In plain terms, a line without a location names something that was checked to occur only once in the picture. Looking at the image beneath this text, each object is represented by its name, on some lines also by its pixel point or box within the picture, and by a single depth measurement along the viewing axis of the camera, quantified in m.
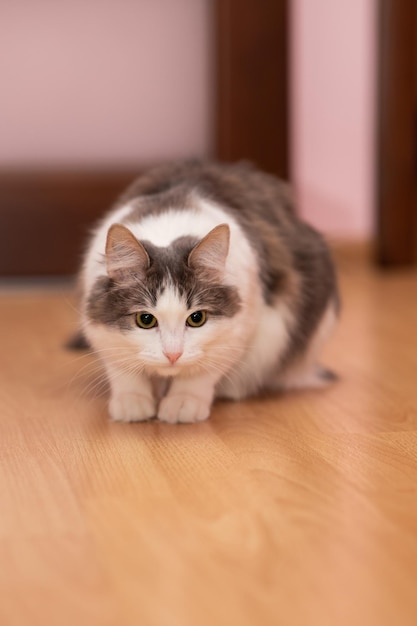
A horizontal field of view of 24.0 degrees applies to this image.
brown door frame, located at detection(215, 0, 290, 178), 3.91
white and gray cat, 1.73
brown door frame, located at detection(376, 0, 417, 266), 4.07
